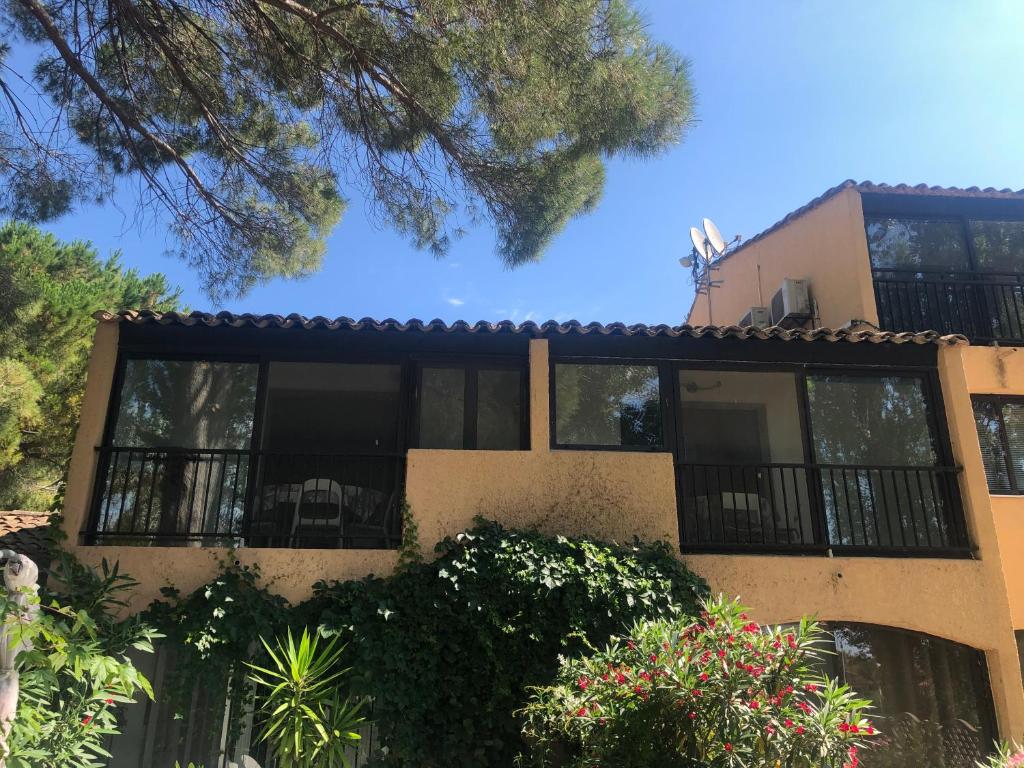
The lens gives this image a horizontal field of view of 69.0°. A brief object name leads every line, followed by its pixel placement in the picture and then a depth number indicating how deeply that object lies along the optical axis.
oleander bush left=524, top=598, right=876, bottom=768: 3.87
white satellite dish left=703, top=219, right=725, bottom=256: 13.62
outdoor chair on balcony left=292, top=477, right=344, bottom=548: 8.16
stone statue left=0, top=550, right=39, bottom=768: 4.28
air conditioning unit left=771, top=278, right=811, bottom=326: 12.13
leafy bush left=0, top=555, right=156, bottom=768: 4.41
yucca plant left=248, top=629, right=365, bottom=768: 5.35
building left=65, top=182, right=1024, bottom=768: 7.57
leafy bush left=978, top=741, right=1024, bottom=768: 4.48
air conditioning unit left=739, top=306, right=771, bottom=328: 12.60
